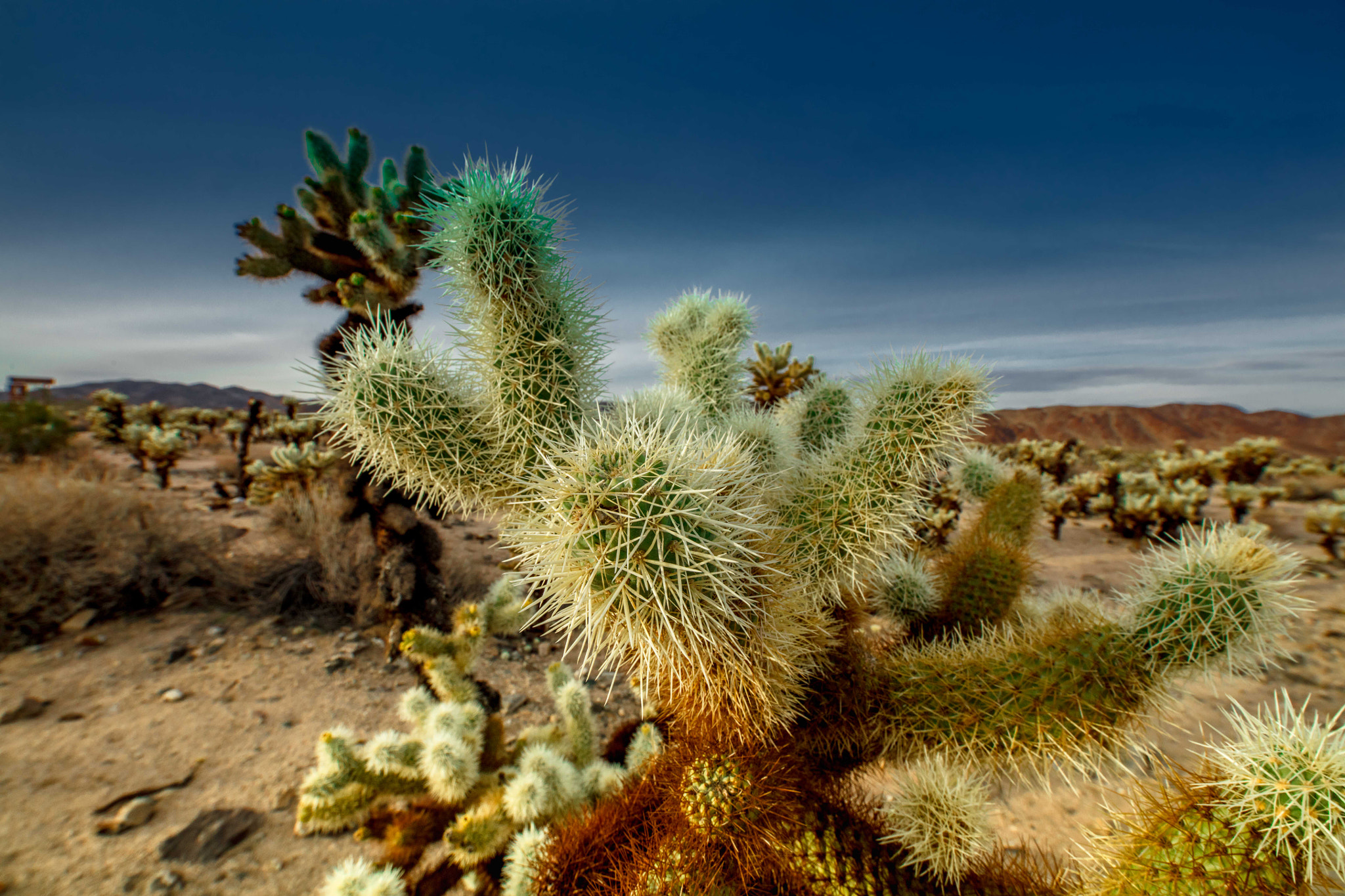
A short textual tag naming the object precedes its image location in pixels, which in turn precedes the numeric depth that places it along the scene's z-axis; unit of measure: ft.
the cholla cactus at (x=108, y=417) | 40.88
